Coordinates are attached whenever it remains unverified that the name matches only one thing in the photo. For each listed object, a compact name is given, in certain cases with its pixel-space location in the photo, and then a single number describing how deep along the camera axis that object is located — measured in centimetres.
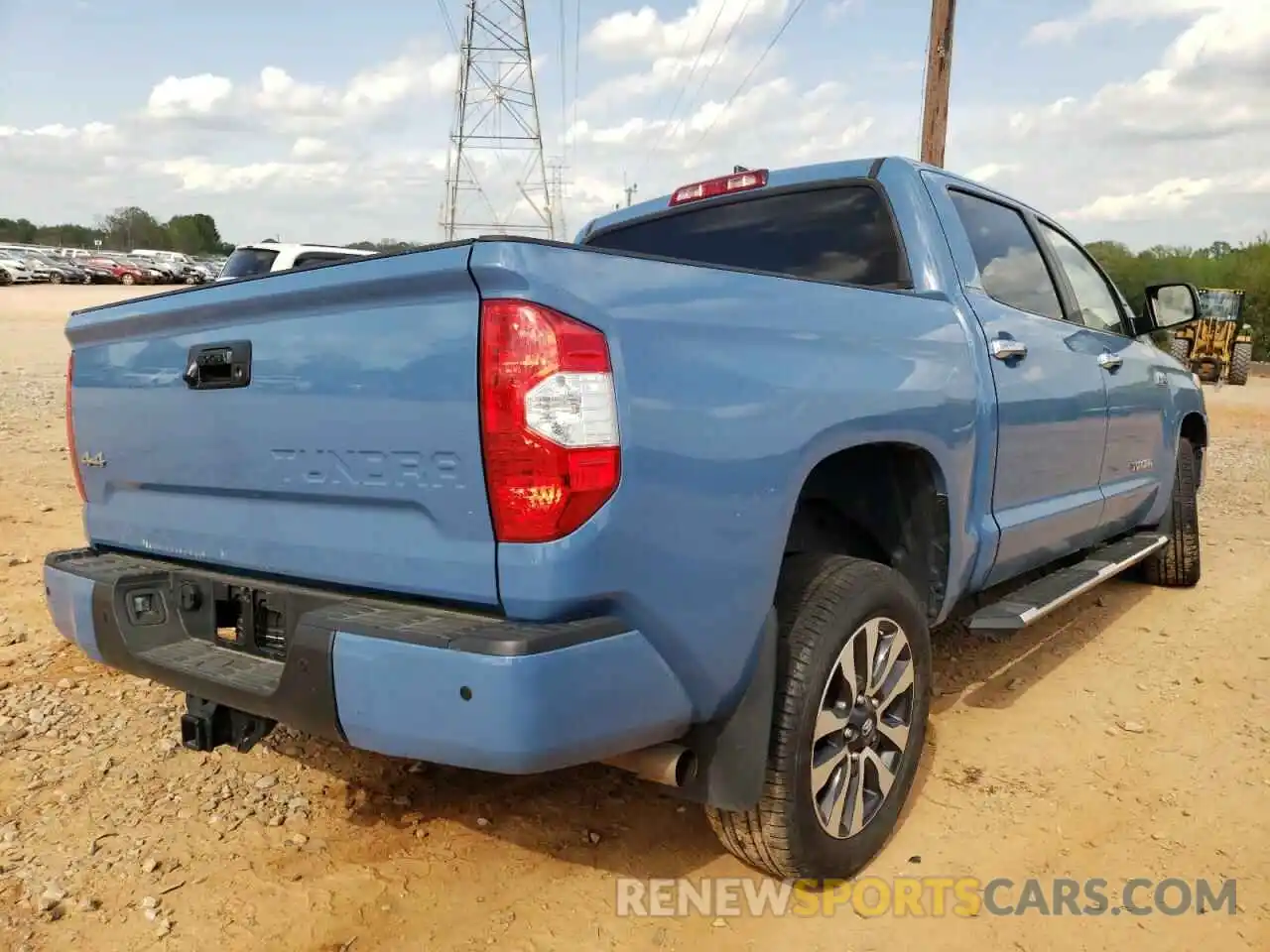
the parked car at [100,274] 4912
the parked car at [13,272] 4259
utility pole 1156
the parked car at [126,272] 4916
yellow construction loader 2422
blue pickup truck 194
